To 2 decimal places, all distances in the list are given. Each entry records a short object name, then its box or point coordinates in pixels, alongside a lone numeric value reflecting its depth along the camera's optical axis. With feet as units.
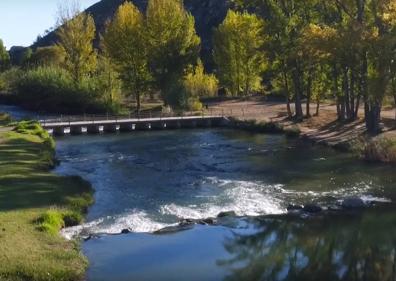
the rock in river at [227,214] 100.37
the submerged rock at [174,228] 91.20
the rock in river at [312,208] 102.06
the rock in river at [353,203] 104.73
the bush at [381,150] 144.15
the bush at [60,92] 287.89
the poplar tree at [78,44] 310.04
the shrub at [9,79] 386.11
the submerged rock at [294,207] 103.00
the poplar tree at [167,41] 288.10
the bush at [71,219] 94.34
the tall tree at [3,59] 541.34
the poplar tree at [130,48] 287.28
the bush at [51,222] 86.28
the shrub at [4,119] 227.69
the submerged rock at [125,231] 90.43
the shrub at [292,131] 202.50
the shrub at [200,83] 310.74
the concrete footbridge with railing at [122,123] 226.99
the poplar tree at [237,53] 304.09
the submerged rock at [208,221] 95.81
